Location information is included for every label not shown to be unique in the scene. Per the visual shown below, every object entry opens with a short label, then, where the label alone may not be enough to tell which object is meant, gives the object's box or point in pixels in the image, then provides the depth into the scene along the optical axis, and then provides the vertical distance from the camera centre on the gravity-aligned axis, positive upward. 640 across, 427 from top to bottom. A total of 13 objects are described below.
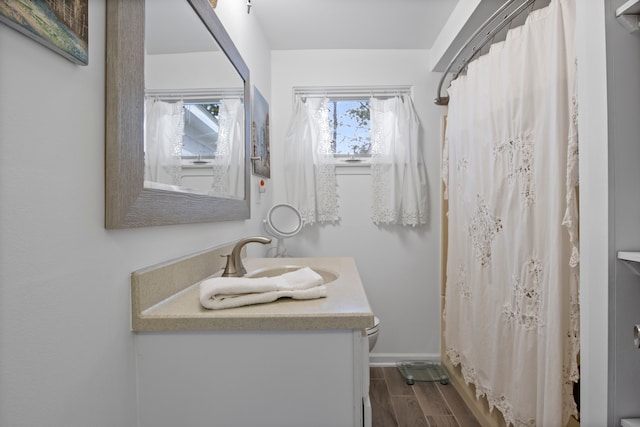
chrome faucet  1.31 -0.19
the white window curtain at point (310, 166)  2.52 +0.36
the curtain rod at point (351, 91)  2.58 +0.96
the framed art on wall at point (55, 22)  0.50 +0.32
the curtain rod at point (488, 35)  1.34 +0.85
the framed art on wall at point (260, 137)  1.97 +0.49
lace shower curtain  1.17 -0.03
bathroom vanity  0.85 -0.39
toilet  2.00 -0.74
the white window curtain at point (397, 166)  2.48 +0.36
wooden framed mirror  0.74 +0.19
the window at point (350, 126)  2.64 +0.70
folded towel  0.91 -0.23
